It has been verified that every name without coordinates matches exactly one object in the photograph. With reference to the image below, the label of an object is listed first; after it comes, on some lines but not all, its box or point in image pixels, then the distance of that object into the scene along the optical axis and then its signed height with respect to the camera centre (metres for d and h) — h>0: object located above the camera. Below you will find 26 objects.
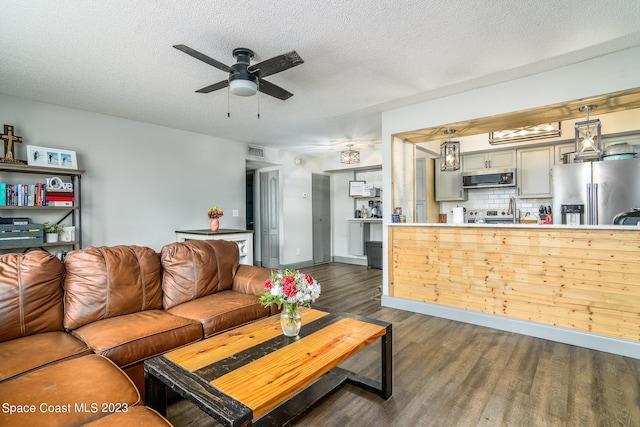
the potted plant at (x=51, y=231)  3.67 -0.16
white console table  4.62 -0.33
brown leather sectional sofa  1.29 -0.72
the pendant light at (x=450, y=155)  3.87 +0.71
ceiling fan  2.29 +1.13
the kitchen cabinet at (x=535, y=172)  5.02 +0.65
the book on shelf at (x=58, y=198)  3.71 +0.23
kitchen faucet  5.39 +0.08
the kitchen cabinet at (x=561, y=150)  4.84 +0.95
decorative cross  3.46 +0.88
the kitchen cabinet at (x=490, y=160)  5.39 +0.92
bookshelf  3.48 +0.11
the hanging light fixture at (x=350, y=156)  5.76 +1.06
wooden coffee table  1.26 -0.72
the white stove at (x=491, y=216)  5.54 -0.08
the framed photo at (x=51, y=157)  3.64 +0.73
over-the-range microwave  5.27 +0.59
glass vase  1.84 -0.62
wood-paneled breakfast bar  2.71 -0.69
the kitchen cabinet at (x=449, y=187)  5.91 +0.49
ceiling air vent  6.27 +1.29
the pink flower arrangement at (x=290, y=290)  1.78 -0.44
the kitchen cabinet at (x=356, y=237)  7.20 -0.55
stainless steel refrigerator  3.93 +0.29
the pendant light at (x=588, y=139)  2.87 +0.67
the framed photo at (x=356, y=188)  7.17 +0.59
